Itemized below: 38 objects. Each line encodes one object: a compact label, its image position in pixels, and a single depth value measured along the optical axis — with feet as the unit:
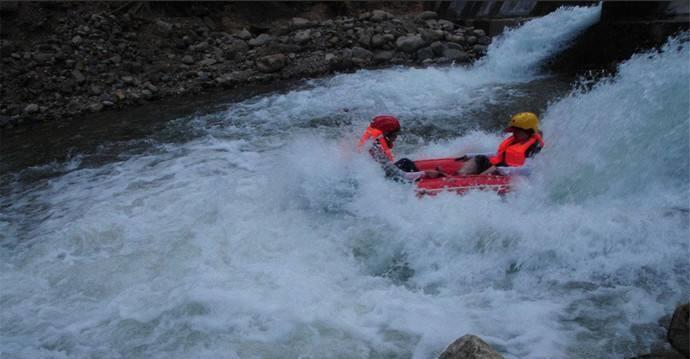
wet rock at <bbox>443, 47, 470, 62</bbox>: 43.39
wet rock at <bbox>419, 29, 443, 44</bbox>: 45.06
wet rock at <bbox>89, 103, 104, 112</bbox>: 35.52
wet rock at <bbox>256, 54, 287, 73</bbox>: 41.24
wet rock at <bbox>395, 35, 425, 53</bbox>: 43.96
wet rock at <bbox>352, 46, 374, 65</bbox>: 42.86
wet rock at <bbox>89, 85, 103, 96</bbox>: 36.67
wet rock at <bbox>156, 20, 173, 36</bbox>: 42.63
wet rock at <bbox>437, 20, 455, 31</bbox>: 47.85
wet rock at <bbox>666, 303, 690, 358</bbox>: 11.43
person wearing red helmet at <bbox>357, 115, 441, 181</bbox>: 19.90
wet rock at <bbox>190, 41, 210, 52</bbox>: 42.47
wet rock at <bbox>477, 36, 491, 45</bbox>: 46.27
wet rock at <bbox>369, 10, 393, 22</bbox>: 47.57
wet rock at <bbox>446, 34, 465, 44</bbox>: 45.50
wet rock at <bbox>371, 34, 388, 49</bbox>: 44.29
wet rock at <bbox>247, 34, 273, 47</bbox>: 43.89
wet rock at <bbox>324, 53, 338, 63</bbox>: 42.25
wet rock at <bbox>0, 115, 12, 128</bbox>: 33.40
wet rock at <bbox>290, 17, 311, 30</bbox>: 46.47
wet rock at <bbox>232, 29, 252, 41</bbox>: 44.73
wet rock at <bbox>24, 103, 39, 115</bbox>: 34.24
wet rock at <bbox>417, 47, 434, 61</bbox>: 43.21
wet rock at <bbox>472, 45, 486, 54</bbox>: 45.03
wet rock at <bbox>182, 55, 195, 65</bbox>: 41.14
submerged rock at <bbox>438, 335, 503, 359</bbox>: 10.68
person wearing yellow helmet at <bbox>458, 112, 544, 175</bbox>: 20.53
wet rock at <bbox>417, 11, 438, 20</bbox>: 50.37
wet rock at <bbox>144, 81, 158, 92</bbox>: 37.73
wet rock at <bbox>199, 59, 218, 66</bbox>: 41.14
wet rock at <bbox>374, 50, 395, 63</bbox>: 43.42
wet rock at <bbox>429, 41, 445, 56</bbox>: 43.78
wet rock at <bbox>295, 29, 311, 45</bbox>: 44.11
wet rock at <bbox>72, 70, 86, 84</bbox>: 36.73
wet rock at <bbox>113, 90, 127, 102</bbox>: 36.47
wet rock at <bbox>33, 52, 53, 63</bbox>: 36.63
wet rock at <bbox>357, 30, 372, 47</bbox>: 44.32
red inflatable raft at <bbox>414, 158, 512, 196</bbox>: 19.27
